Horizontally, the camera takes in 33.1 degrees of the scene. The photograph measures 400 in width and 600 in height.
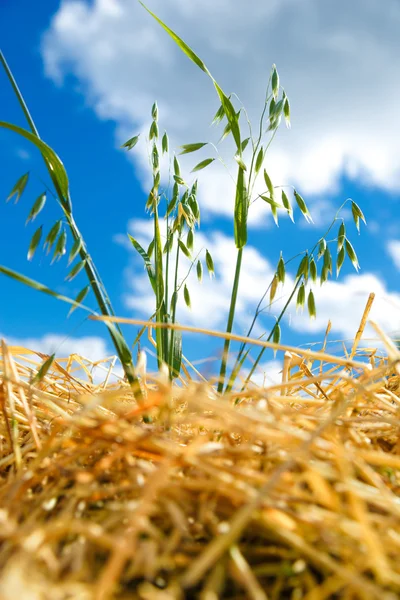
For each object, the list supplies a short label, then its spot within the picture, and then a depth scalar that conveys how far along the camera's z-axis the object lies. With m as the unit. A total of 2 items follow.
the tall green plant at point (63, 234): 0.36
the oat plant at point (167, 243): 0.45
